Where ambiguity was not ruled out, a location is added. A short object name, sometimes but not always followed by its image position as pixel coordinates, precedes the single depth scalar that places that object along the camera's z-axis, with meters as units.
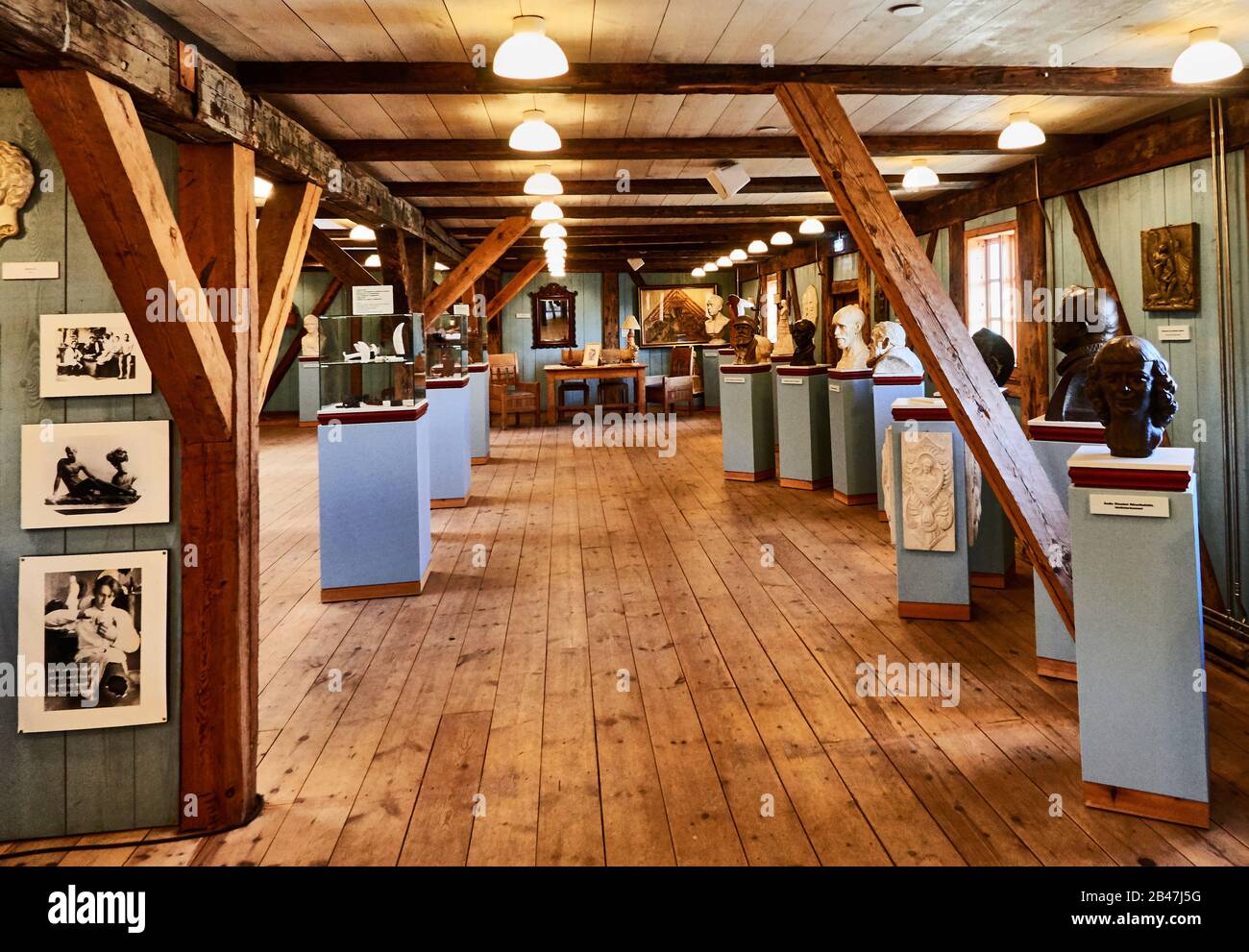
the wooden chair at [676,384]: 16.25
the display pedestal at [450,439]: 7.80
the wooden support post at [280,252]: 3.65
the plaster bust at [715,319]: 17.22
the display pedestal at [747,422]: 9.00
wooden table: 14.25
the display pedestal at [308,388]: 15.66
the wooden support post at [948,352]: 3.46
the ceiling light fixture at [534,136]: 4.32
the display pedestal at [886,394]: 7.22
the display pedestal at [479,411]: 10.07
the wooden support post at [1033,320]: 7.00
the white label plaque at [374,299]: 5.39
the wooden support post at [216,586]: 2.89
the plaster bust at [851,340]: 7.75
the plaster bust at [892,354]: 7.22
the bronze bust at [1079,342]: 4.06
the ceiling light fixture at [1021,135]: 4.94
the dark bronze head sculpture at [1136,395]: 2.86
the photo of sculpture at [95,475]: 2.79
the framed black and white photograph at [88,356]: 2.78
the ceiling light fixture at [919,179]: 6.33
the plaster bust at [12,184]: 2.67
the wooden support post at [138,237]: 2.31
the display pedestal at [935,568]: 4.65
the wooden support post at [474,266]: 8.27
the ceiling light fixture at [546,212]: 6.58
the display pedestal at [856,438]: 7.69
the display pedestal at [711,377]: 17.19
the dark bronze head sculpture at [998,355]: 5.20
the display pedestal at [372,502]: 5.23
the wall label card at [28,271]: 2.75
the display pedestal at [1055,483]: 3.82
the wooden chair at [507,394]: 14.94
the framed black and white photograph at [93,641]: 2.81
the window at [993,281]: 7.82
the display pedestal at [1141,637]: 2.69
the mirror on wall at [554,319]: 17.72
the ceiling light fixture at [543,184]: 5.76
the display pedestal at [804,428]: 8.38
